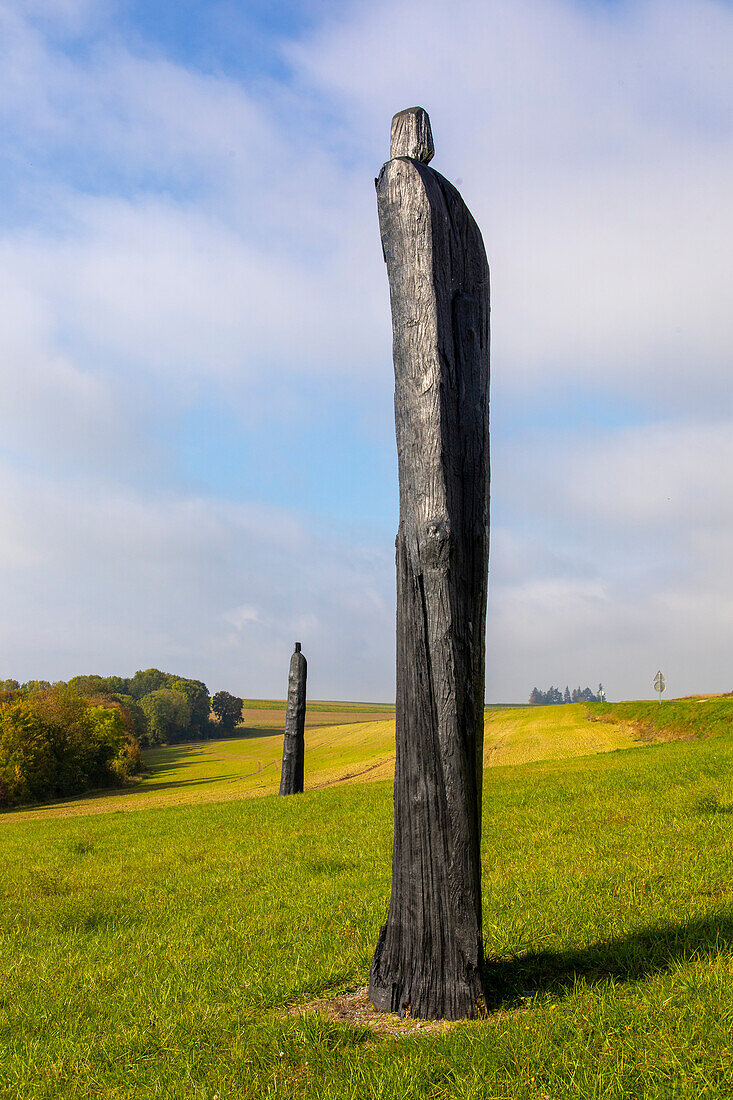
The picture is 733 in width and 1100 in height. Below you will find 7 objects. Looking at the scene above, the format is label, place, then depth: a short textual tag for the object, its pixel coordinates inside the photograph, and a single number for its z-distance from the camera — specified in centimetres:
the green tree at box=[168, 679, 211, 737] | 10575
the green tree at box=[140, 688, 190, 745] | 9775
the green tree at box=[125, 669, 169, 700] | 11831
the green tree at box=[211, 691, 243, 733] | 11268
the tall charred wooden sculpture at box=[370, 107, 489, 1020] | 406
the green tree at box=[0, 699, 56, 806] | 4866
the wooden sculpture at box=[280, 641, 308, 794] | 2144
